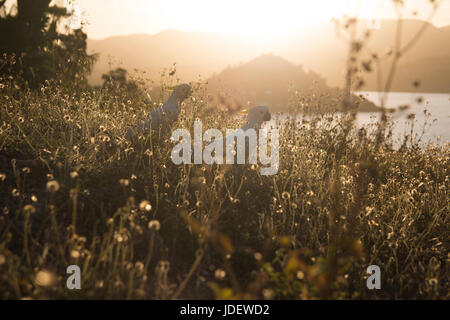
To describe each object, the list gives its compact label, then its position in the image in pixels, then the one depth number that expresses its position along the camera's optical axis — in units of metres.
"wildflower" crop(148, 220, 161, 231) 2.15
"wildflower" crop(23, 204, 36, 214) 2.16
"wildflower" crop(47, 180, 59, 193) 2.16
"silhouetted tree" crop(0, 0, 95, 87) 11.75
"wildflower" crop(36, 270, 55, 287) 1.86
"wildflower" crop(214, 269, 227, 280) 2.08
